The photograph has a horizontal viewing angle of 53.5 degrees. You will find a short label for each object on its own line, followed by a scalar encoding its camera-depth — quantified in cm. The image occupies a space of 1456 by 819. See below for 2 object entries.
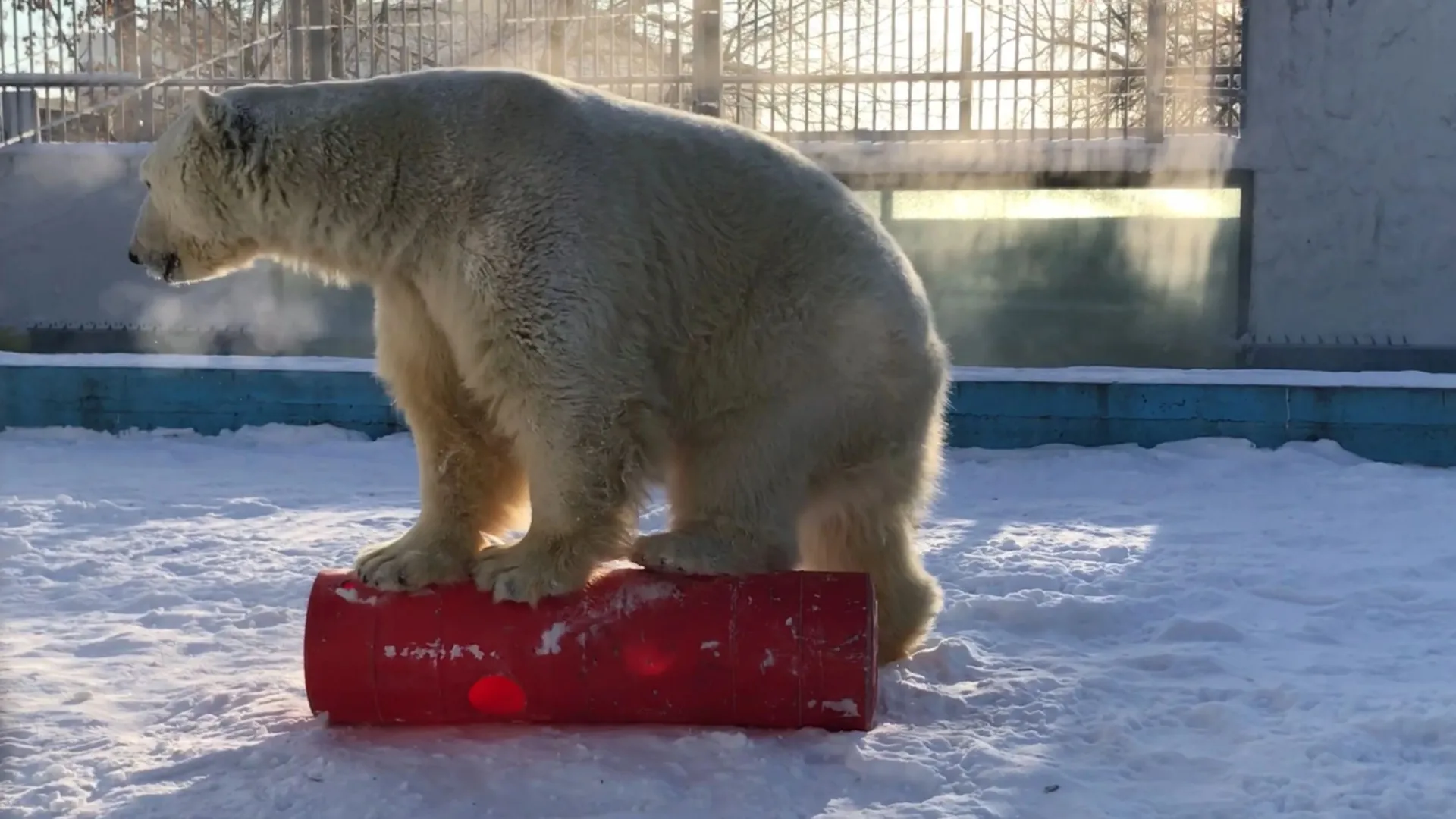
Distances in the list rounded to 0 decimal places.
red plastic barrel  312
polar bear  316
